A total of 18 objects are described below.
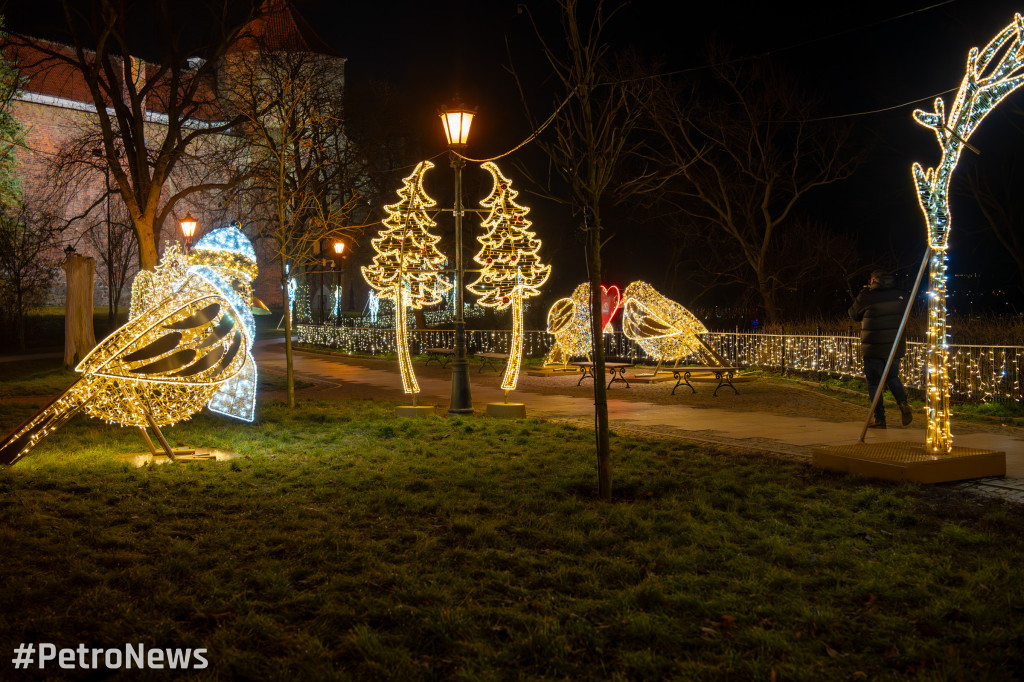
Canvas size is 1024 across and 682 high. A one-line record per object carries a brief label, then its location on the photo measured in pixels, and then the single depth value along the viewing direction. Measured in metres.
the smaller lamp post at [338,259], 25.32
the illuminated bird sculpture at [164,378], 8.20
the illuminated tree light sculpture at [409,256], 12.69
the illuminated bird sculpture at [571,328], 20.20
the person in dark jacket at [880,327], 9.98
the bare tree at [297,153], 13.40
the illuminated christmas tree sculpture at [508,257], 12.56
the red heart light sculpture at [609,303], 22.51
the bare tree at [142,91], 17.14
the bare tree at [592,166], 6.67
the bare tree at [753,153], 27.45
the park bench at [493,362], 20.78
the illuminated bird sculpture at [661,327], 18.27
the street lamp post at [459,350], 12.01
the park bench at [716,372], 15.56
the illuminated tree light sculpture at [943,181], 7.23
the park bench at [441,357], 22.22
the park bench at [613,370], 16.31
